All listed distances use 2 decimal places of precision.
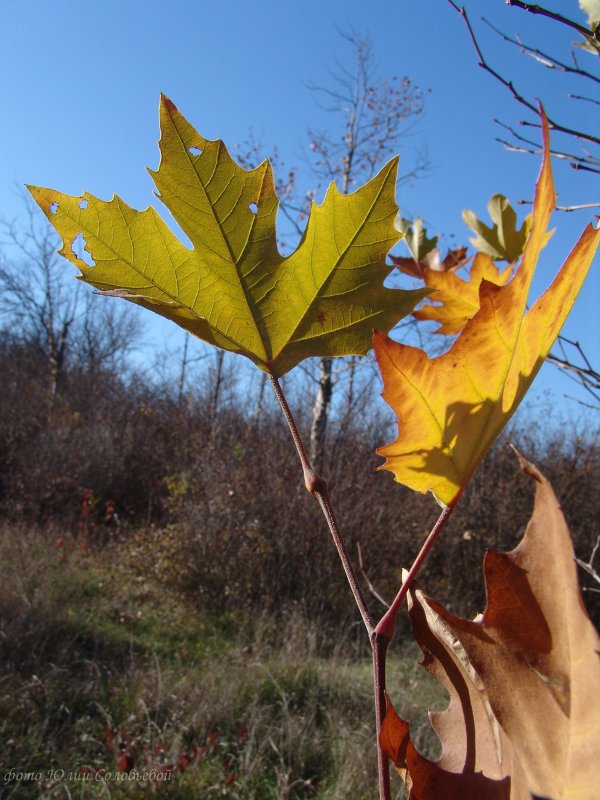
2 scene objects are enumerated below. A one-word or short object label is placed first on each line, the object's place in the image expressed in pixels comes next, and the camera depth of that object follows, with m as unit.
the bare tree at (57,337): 11.20
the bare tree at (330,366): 5.75
